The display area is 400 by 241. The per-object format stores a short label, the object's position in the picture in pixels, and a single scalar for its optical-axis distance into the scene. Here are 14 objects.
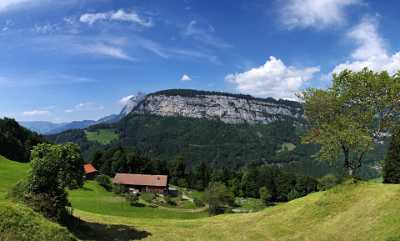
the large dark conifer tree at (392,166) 81.82
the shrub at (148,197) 117.71
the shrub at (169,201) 122.91
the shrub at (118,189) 115.75
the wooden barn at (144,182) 142.12
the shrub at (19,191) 35.47
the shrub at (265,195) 156.98
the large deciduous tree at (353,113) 42.78
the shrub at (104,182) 123.84
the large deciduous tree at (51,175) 34.56
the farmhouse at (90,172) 136.69
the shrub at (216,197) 113.06
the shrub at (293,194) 165.88
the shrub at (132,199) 103.62
